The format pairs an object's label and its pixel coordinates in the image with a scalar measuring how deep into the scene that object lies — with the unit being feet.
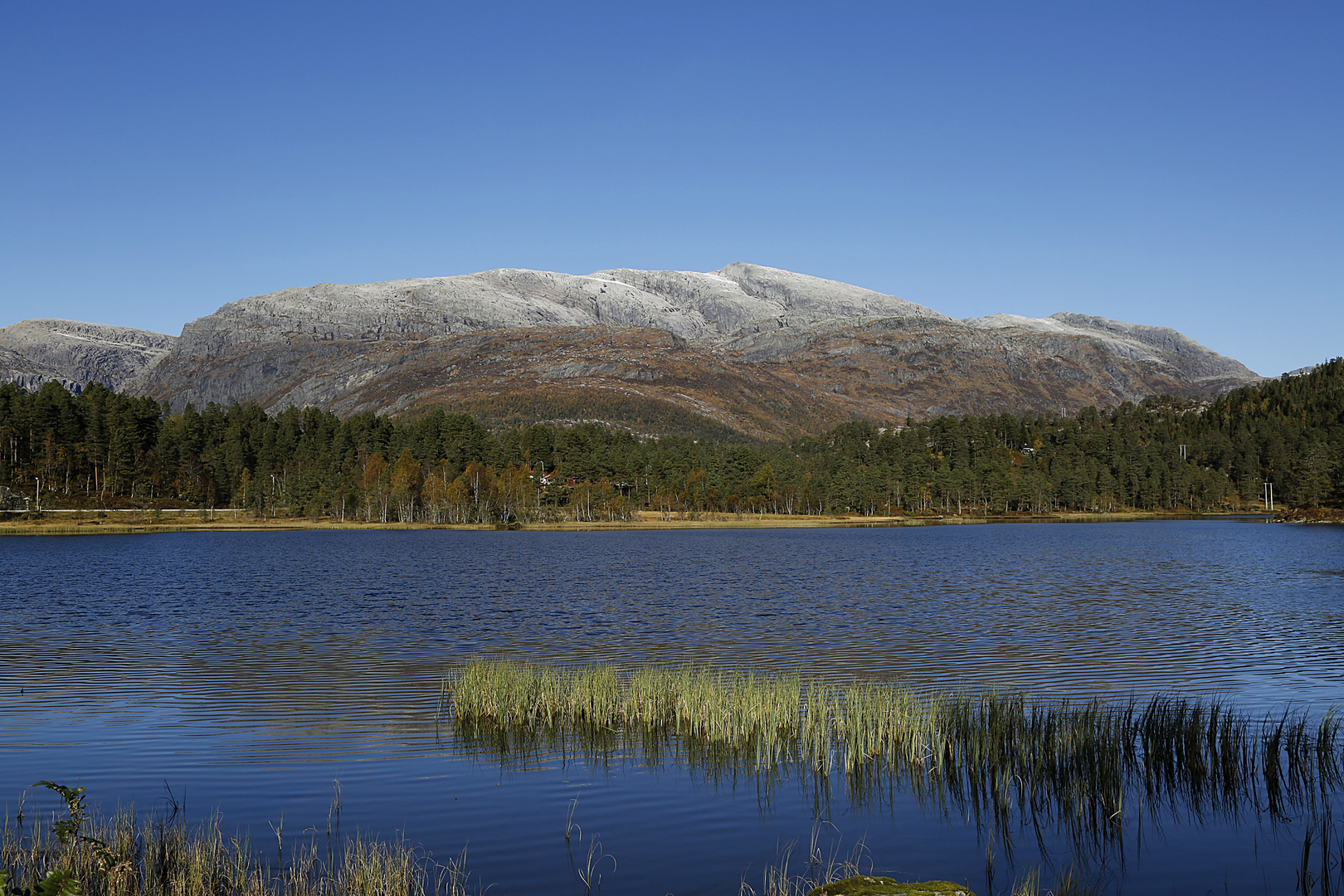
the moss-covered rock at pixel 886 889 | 33.88
